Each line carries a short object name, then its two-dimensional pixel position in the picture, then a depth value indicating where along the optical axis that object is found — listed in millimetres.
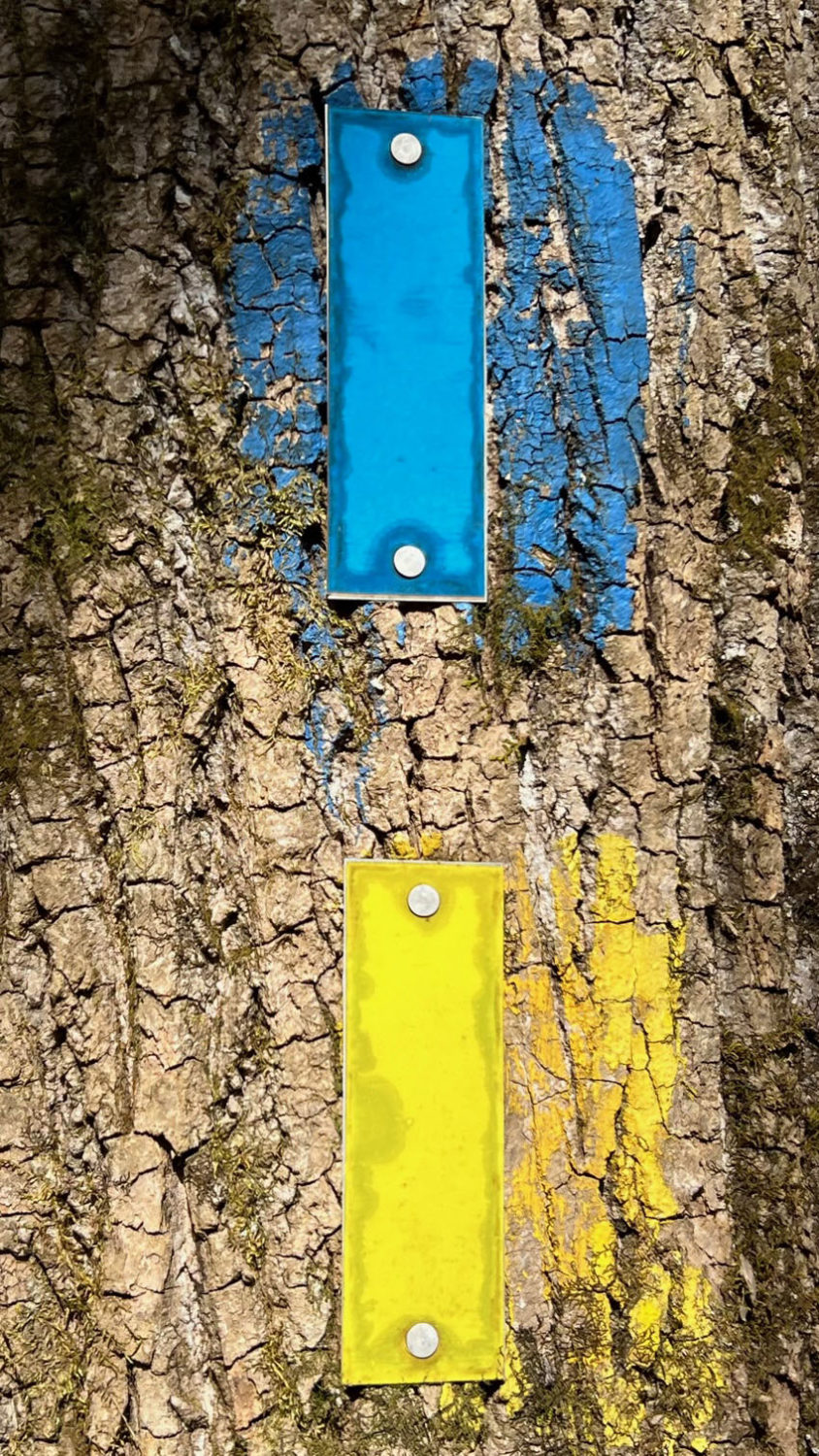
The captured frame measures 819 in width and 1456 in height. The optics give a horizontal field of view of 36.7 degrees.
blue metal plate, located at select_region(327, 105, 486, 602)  377
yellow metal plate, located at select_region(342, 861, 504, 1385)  363
